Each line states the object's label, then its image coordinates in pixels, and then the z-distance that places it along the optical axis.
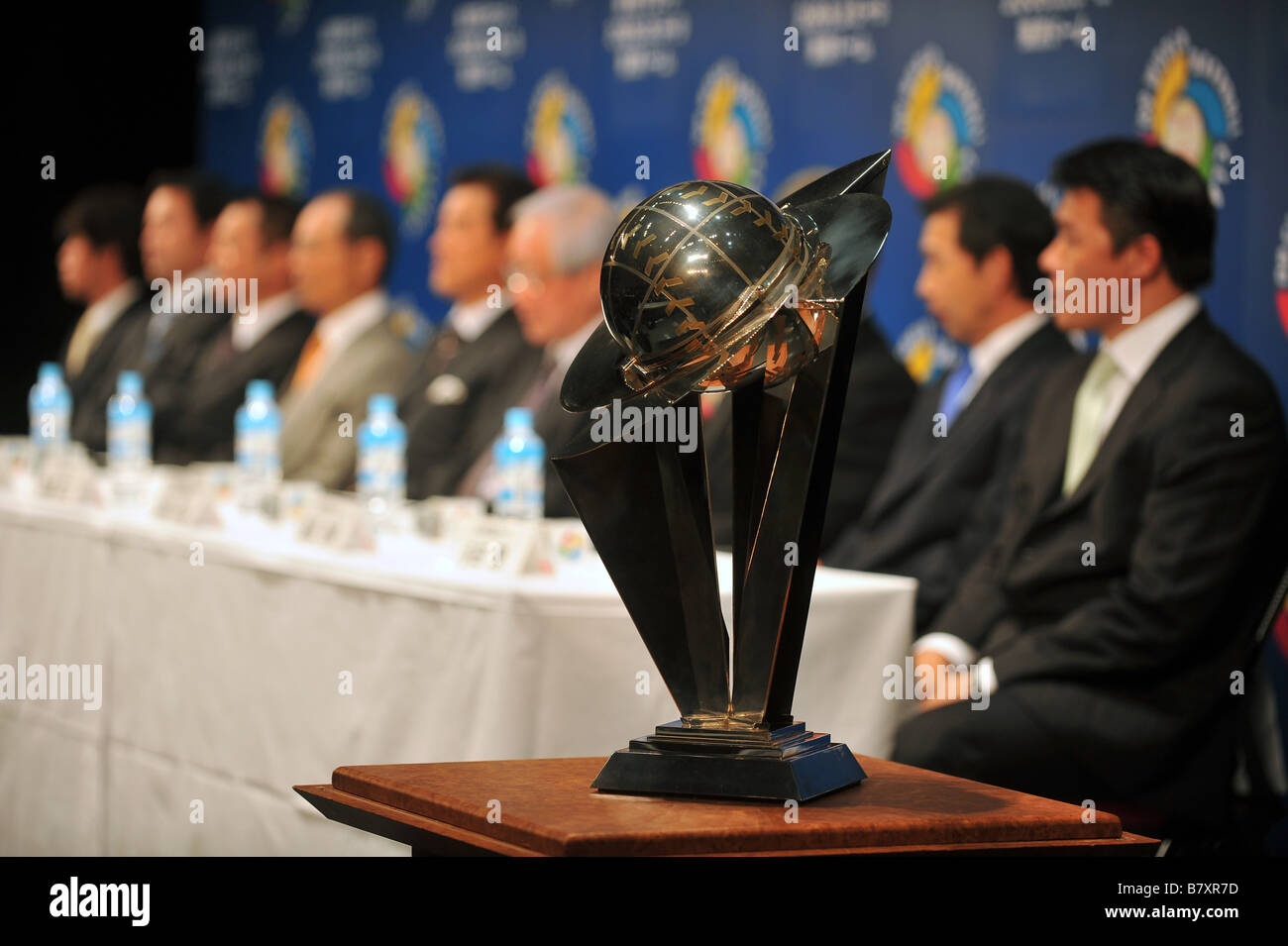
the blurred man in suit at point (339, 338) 5.69
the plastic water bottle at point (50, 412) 5.03
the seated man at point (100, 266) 7.43
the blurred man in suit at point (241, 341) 6.15
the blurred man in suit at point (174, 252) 6.92
